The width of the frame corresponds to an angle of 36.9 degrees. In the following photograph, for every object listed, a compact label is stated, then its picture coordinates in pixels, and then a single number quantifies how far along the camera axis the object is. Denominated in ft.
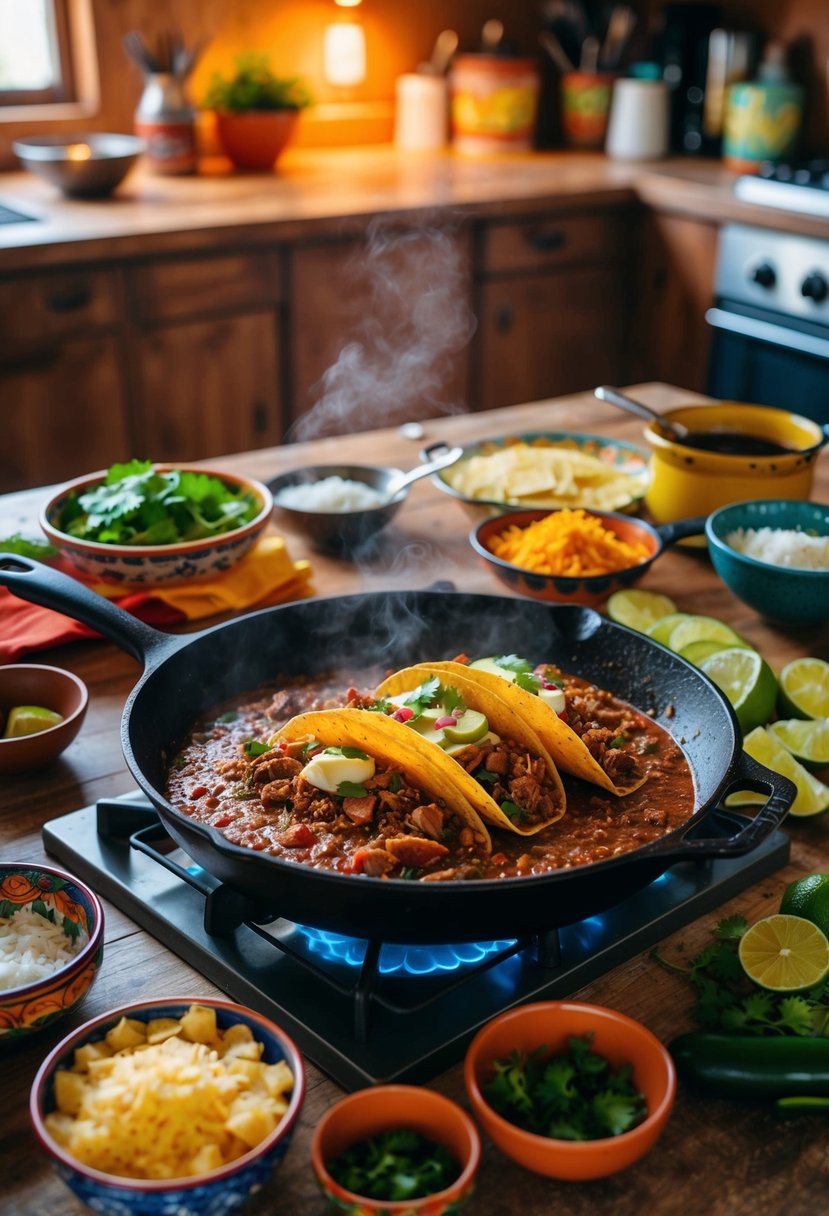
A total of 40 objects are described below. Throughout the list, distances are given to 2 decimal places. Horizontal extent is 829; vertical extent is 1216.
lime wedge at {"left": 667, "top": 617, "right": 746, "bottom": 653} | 5.59
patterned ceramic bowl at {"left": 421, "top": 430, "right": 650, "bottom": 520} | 6.80
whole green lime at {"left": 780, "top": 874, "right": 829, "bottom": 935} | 3.96
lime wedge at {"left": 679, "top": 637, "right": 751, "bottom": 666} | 5.41
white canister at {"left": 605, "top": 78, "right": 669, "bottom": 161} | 15.66
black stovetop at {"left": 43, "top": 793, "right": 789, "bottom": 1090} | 3.55
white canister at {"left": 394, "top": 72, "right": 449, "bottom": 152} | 16.02
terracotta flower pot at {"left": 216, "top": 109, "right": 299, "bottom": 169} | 14.19
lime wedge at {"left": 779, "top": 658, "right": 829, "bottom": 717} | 5.26
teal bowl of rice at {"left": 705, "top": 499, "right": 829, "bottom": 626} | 5.86
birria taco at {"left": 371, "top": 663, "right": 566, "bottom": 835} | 4.14
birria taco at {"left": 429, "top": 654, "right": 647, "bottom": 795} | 4.25
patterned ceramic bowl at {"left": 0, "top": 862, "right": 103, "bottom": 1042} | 3.44
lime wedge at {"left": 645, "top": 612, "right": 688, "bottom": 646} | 5.74
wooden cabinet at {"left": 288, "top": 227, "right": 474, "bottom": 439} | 12.89
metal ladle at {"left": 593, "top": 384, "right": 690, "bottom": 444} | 6.93
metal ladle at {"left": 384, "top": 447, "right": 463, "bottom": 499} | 6.75
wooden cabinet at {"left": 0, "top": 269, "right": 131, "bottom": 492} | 11.24
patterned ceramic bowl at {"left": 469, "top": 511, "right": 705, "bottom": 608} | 5.93
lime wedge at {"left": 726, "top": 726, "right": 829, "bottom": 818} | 4.70
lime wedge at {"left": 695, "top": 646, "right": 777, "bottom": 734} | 5.12
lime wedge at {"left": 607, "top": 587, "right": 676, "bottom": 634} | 5.92
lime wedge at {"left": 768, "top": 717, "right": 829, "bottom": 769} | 4.93
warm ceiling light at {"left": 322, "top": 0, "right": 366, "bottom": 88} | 15.37
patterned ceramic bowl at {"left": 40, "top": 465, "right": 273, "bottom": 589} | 5.96
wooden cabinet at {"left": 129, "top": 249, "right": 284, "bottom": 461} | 11.96
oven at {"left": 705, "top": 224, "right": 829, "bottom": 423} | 12.41
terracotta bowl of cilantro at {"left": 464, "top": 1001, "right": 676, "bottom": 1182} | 3.05
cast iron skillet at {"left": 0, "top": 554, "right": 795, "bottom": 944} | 3.36
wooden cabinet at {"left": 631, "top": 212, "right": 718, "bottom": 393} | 13.98
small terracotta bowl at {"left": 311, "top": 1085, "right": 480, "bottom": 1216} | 3.01
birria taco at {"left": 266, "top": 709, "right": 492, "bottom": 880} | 3.88
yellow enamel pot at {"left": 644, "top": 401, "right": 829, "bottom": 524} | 6.62
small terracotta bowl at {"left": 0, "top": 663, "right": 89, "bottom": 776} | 5.09
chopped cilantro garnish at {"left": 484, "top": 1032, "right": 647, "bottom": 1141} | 3.14
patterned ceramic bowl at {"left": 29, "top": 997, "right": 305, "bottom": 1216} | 2.79
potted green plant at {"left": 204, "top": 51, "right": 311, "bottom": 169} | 14.11
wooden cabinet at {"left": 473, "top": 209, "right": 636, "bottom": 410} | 13.98
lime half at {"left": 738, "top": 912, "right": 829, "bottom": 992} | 3.75
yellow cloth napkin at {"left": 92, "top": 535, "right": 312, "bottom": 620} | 6.10
